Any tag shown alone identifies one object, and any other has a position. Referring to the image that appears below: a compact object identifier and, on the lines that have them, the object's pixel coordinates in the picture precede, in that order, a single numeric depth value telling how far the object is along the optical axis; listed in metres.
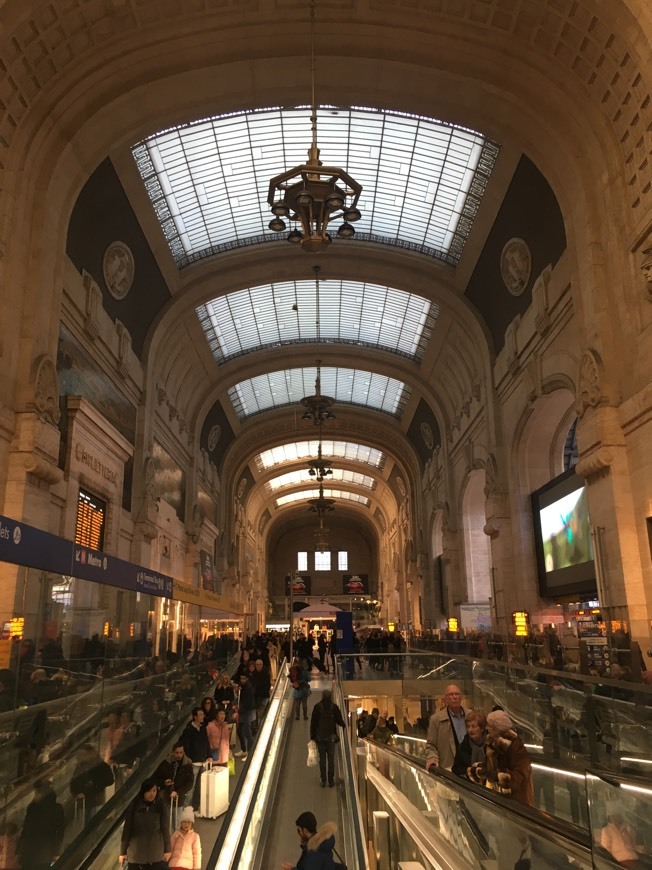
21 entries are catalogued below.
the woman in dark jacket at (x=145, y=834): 4.87
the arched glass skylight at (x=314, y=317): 24.02
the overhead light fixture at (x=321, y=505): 35.28
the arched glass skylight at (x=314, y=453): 41.88
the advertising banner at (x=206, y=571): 26.38
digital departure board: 13.89
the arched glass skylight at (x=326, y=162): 16.45
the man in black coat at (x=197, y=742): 7.43
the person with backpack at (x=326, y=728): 8.98
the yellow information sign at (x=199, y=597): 12.70
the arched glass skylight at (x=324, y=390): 31.17
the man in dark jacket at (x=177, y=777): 5.45
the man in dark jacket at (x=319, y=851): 4.53
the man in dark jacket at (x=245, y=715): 9.81
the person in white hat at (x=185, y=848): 5.16
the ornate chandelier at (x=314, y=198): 8.85
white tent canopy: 31.72
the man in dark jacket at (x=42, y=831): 4.10
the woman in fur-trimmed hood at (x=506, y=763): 4.13
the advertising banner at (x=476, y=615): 22.70
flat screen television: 13.77
